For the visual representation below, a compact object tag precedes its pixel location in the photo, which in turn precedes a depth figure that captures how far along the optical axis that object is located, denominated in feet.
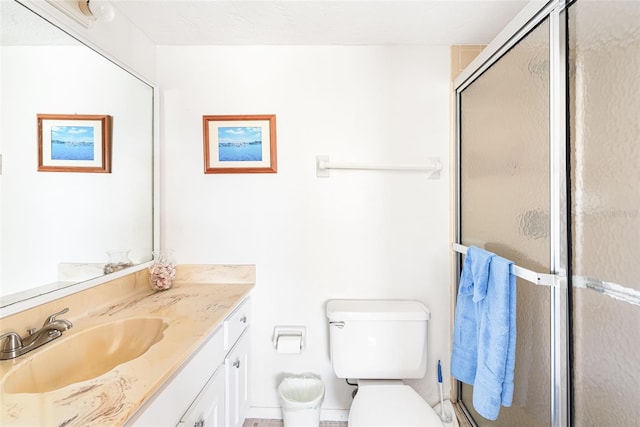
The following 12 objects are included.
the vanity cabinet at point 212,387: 2.81
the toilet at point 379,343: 5.11
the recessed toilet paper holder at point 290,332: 5.56
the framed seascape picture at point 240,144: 5.68
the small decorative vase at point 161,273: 5.24
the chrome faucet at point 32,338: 2.94
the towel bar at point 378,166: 5.51
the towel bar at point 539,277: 3.22
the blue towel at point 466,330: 4.61
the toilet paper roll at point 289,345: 5.32
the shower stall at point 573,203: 2.70
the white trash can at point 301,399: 5.05
